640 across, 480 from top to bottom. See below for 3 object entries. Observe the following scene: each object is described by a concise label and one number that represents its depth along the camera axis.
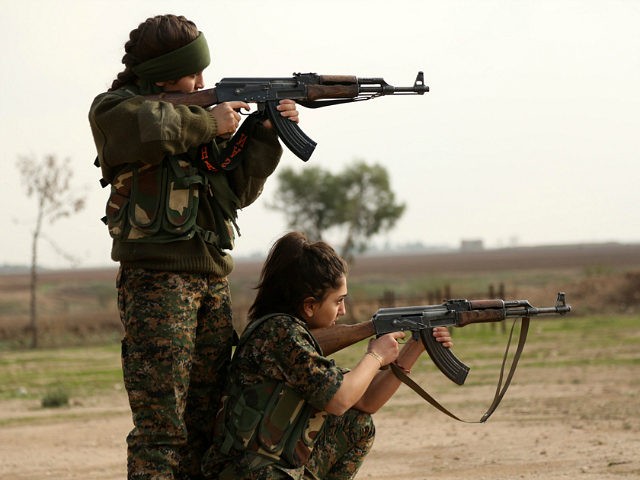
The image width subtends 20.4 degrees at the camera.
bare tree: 54.96
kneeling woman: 7.81
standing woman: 7.44
